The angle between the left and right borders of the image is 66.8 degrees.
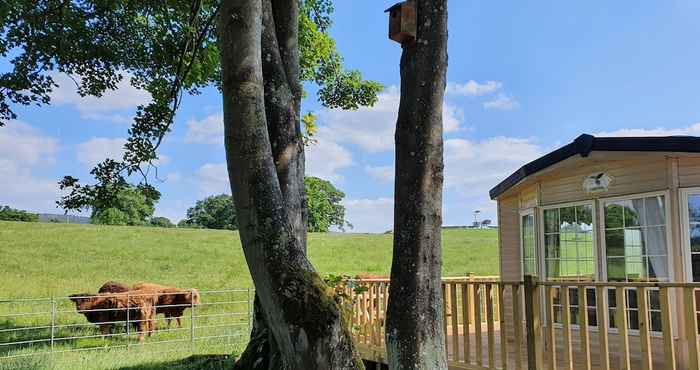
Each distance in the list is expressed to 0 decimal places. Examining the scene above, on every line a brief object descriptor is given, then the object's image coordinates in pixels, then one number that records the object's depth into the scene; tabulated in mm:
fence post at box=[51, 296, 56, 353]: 9282
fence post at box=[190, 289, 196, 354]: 10109
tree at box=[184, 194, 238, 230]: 49312
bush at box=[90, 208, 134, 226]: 35834
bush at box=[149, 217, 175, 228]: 49181
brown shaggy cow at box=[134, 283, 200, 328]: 11914
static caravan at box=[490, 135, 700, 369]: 5918
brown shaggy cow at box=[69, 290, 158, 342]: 11224
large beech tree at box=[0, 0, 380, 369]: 2424
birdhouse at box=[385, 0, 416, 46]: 2777
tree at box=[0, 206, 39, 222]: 36959
